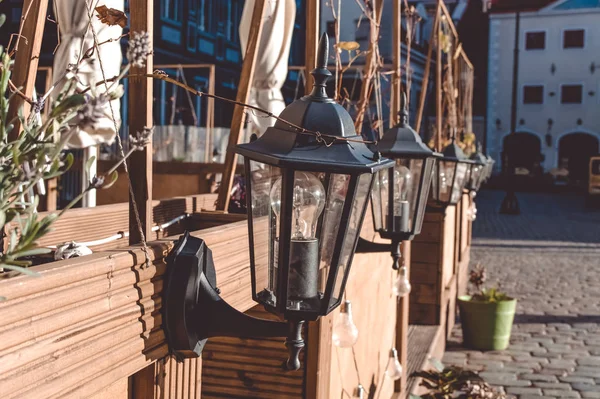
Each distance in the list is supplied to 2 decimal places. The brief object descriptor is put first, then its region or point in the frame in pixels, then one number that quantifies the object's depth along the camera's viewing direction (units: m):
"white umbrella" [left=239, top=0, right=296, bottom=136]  4.80
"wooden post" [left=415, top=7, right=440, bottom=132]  6.63
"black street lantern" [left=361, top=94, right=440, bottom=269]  3.25
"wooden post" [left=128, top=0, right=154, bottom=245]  1.68
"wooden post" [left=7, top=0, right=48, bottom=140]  1.99
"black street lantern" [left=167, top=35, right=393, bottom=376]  1.62
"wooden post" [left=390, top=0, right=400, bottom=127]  4.83
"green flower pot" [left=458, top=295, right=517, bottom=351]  8.04
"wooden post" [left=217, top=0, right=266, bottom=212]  3.07
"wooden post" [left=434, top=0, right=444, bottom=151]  8.16
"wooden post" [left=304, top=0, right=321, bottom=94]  3.05
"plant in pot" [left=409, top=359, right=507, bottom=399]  4.93
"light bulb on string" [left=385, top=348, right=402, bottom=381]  4.63
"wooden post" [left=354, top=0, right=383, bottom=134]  4.05
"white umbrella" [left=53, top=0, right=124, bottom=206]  3.60
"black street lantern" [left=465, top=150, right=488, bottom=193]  7.91
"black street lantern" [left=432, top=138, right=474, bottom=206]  5.30
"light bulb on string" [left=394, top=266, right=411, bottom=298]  4.34
